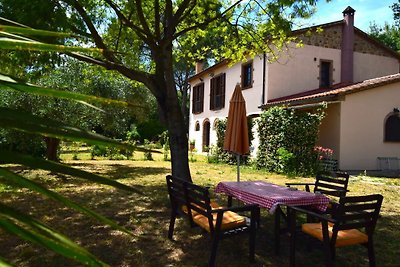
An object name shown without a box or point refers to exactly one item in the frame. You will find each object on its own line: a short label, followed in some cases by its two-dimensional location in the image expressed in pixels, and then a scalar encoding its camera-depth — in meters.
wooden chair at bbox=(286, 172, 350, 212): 6.01
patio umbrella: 6.84
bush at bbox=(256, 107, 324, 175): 13.28
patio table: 4.74
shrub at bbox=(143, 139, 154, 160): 18.68
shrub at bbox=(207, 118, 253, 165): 17.42
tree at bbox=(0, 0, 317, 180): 7.47
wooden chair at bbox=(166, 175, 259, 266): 4.23
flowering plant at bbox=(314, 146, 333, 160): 13.55
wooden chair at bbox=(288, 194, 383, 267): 3.88
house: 14.55
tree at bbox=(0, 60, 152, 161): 11.61
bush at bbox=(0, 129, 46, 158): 11.07
